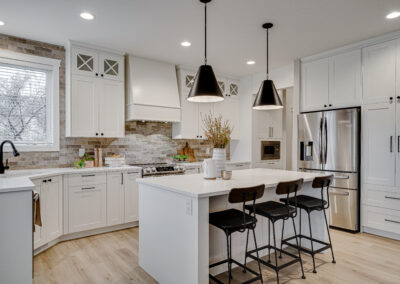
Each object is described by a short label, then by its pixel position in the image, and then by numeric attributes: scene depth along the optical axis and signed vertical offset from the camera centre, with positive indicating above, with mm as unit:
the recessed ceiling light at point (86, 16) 3002 +1475
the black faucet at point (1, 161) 2905 -201
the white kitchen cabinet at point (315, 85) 4285 +993
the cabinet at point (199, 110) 5012 +697
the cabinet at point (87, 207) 3549 -888
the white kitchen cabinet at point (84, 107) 3863 +545
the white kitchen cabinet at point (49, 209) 3050 -822
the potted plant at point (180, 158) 5098 -283
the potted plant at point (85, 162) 3902 -284
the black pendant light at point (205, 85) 2562 +575
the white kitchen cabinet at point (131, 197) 4008 -827
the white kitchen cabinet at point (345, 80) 3910 +983
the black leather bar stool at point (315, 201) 2734 -632
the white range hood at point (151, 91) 4344 +907
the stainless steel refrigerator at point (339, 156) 3830 -188
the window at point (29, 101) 3680 +617
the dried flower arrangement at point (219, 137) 2824 +70
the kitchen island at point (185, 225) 2053 -719
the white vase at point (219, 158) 2807 -156
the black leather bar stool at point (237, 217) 2070 -635
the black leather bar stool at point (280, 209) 2373 -626
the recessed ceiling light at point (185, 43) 3871 +1492
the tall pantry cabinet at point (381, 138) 3523 +80
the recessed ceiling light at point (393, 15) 2996 +1494
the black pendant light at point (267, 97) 3146 +560
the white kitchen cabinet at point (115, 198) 3848 -814
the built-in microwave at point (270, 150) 5818 -145
